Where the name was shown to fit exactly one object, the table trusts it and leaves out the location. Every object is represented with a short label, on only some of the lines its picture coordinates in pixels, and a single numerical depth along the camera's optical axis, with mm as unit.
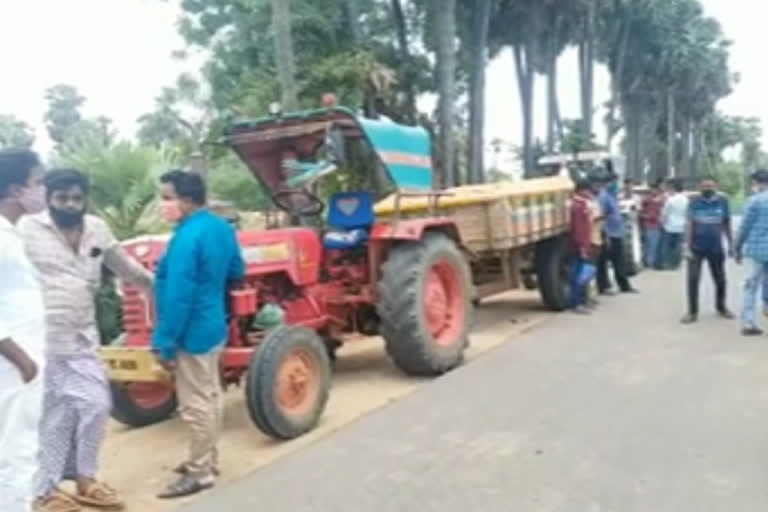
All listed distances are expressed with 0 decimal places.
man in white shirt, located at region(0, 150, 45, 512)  3674
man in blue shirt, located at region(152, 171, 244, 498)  5000
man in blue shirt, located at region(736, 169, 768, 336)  9516
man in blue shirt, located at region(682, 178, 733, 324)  10508
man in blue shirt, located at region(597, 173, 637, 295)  13109
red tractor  6051
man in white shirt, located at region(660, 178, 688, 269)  16484
